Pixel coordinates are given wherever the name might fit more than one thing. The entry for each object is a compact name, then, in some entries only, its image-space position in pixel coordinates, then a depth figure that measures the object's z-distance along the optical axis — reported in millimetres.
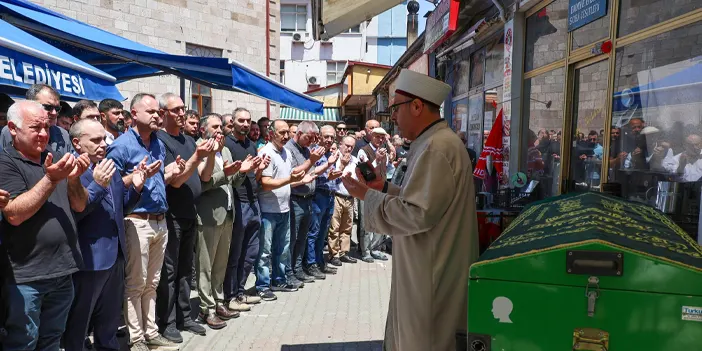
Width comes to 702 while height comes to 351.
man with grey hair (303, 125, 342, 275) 7336
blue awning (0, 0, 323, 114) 5973
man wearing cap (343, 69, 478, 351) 2670
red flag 7480
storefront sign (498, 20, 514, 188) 7098
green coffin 1916
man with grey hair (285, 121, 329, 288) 6711
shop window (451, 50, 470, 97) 10234
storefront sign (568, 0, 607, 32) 4812
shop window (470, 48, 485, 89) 9148
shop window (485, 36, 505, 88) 7957
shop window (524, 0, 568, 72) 5801
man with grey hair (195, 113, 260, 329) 5051
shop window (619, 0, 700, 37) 3670
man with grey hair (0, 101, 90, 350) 2855
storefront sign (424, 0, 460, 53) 8125
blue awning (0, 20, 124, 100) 3199
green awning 29556
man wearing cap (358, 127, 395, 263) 8562
